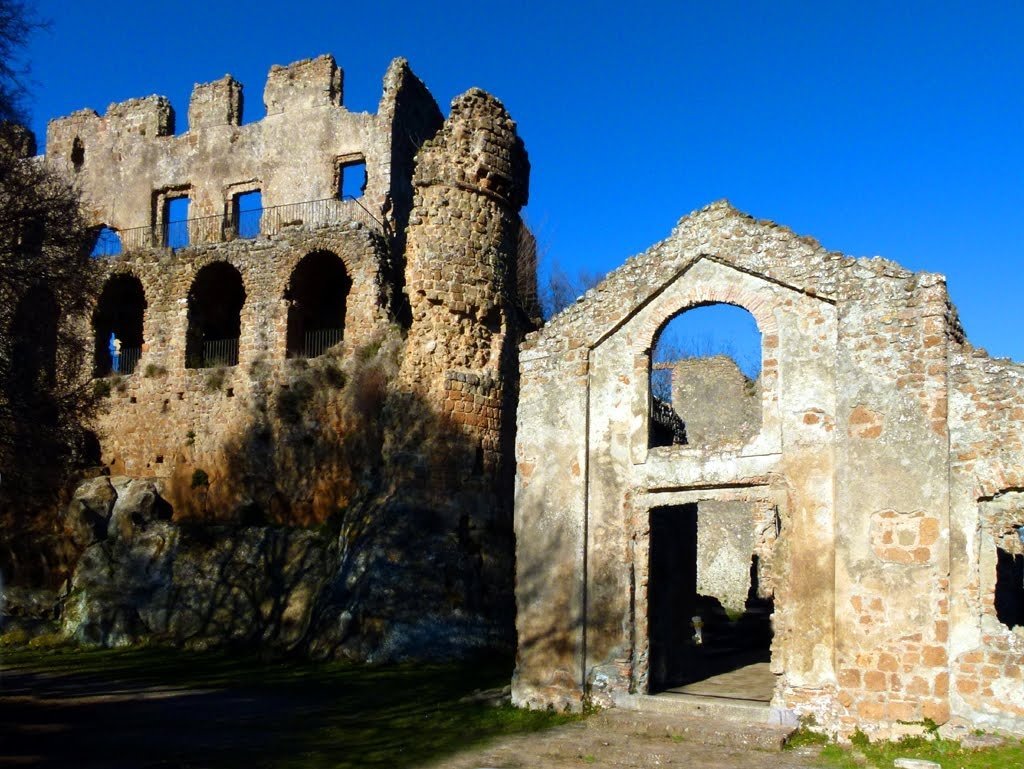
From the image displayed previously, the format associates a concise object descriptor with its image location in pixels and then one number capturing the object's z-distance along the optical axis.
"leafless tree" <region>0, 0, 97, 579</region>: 13.86
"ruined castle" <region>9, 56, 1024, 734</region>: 10.27
